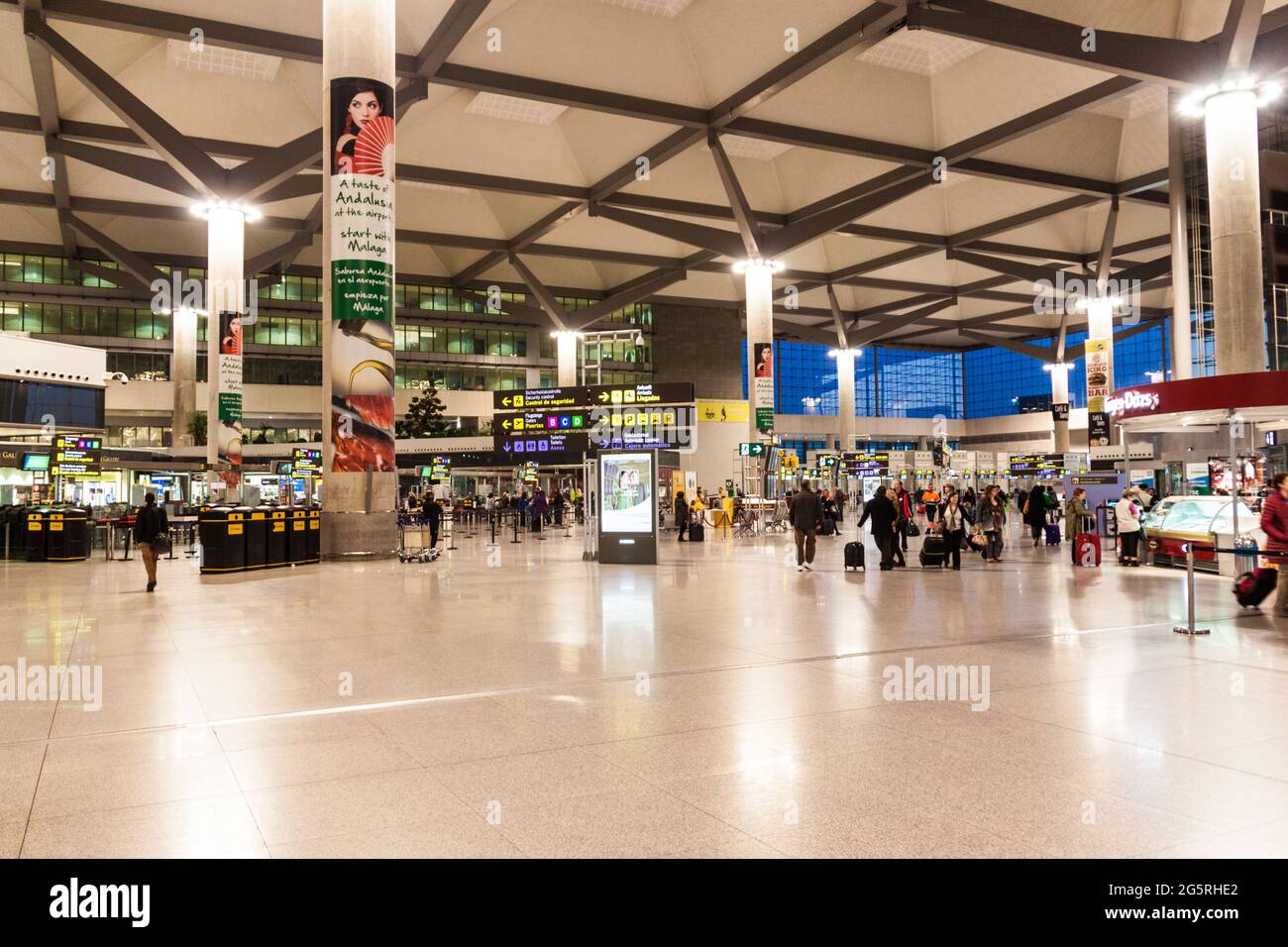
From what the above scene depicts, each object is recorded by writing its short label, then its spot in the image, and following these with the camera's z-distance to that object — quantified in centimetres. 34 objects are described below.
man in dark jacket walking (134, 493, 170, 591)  1416
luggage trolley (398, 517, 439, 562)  2023
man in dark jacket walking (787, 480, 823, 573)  1766
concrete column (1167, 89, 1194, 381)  3023
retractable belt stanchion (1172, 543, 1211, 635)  935
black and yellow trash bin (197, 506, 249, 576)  1730
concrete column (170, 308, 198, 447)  4634
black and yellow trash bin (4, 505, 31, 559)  2261
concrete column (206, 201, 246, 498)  2777
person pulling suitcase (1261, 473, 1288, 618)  1086
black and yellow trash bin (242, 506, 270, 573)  1795
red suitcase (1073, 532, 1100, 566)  1925
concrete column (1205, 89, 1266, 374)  2330
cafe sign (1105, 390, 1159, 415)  1559
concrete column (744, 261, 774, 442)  3831
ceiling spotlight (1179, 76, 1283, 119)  2366
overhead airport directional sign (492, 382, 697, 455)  2930
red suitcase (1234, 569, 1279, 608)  1100
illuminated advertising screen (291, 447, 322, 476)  4284
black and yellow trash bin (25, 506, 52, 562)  2212
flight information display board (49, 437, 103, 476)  2588
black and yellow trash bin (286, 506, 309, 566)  1917
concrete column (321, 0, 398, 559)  1877
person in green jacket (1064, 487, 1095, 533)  1983
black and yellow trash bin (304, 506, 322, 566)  1984
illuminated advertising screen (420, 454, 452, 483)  4559
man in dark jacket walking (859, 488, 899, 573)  1809
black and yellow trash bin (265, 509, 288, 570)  1859
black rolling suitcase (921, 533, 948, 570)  1858
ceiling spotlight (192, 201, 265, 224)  2950
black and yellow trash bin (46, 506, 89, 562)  2203
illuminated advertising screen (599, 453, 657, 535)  2022
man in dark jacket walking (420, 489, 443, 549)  2417
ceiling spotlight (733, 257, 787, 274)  3994
